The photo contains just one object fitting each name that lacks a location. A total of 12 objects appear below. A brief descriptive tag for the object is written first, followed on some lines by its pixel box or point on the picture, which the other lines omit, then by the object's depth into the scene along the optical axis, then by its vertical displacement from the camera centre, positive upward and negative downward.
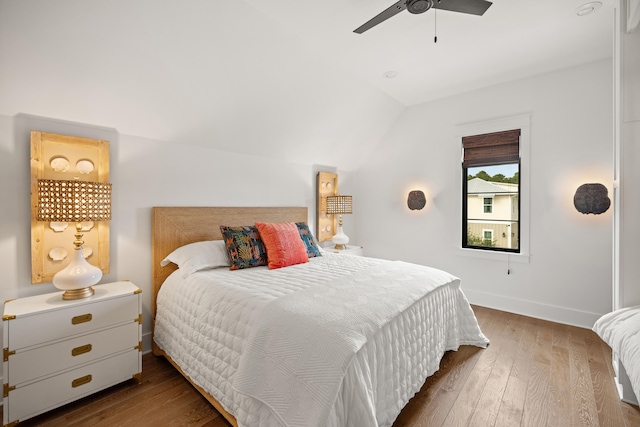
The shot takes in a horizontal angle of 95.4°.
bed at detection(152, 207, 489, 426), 1.27 -0.67
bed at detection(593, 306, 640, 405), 1.39 -0.71
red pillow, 2.59 -0.32
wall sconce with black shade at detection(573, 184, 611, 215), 2.86 +0.11
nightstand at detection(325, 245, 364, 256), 3.94 -0.55
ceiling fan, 1.64 +1.18
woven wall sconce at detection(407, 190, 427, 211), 4.07 +0.15
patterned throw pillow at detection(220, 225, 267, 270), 2.50 -0.32
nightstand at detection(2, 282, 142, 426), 1.61 -0.83
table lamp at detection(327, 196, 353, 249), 4.11 +0.03
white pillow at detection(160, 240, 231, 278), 2.31 -0.38
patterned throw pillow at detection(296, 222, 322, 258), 3.05 -0.32
